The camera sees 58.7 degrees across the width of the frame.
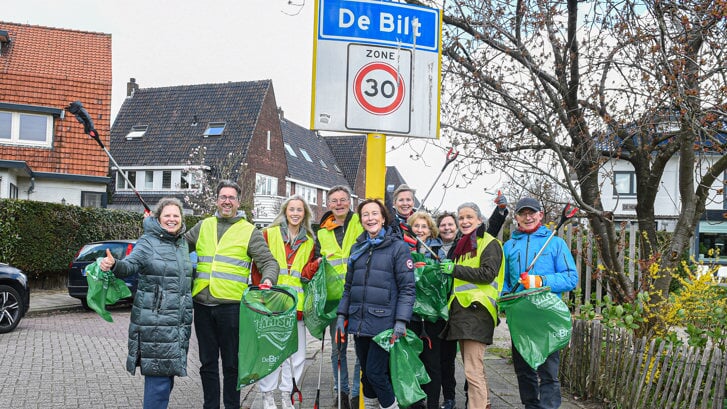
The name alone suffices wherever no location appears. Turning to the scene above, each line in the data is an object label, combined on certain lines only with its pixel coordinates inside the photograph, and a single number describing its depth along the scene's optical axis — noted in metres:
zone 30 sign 5.29
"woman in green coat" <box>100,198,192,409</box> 4.89
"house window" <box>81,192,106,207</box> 25.31
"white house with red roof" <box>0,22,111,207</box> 23.71
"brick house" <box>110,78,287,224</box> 36.91
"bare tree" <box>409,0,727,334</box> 6.09
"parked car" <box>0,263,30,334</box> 11.05
